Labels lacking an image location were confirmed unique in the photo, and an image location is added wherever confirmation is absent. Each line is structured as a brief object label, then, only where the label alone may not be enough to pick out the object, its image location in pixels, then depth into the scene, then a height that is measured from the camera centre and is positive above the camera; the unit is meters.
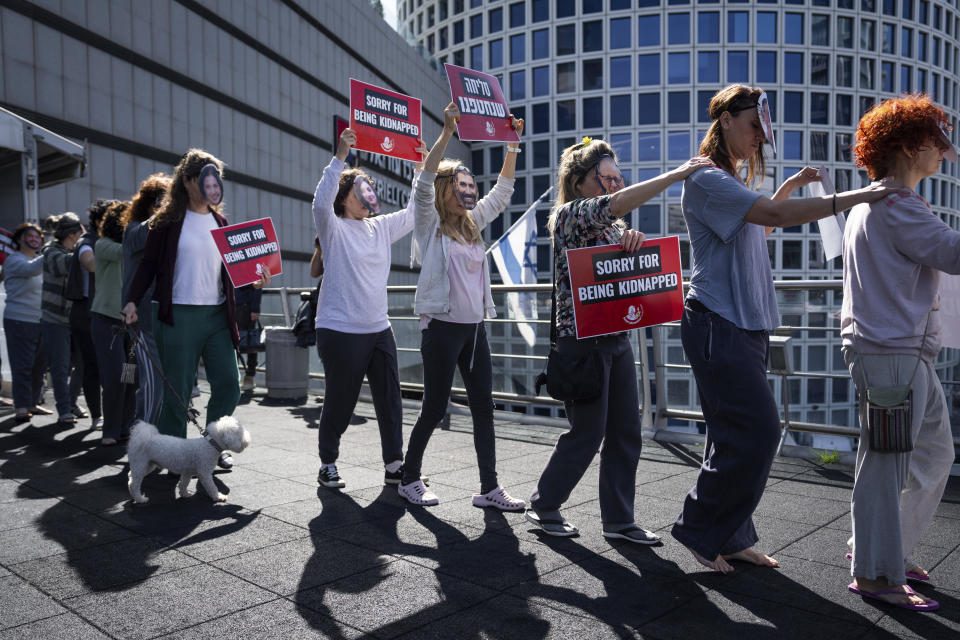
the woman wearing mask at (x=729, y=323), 3.02 -0.08
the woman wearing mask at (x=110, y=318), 6.04 -0.09
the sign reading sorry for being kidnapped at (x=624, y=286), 3.55 +0.08
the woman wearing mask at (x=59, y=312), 7.09 -0.05
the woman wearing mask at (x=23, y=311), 7.41 -0.04
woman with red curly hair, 2.87 -0.11
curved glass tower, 51.72 +15.88
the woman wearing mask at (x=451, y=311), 4.27 -0.03
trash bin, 9.28 -0.76
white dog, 4.36 -0.82
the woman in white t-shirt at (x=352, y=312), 4.68 -0.04
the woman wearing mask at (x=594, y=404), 3.63 -0.48
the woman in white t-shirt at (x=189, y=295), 4.68 +0.07
